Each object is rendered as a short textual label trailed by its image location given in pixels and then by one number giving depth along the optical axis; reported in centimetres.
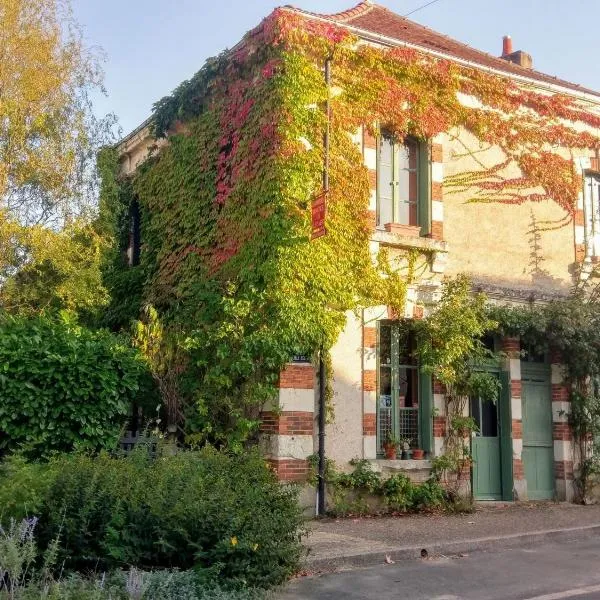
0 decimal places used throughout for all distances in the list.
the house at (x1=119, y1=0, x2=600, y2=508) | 1106
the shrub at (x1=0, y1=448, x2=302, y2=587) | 607
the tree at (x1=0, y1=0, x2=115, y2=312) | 1420
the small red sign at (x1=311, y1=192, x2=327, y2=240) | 1041
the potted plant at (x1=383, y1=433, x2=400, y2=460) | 1136
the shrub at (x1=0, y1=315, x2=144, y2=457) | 991
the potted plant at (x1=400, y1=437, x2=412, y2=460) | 1153
